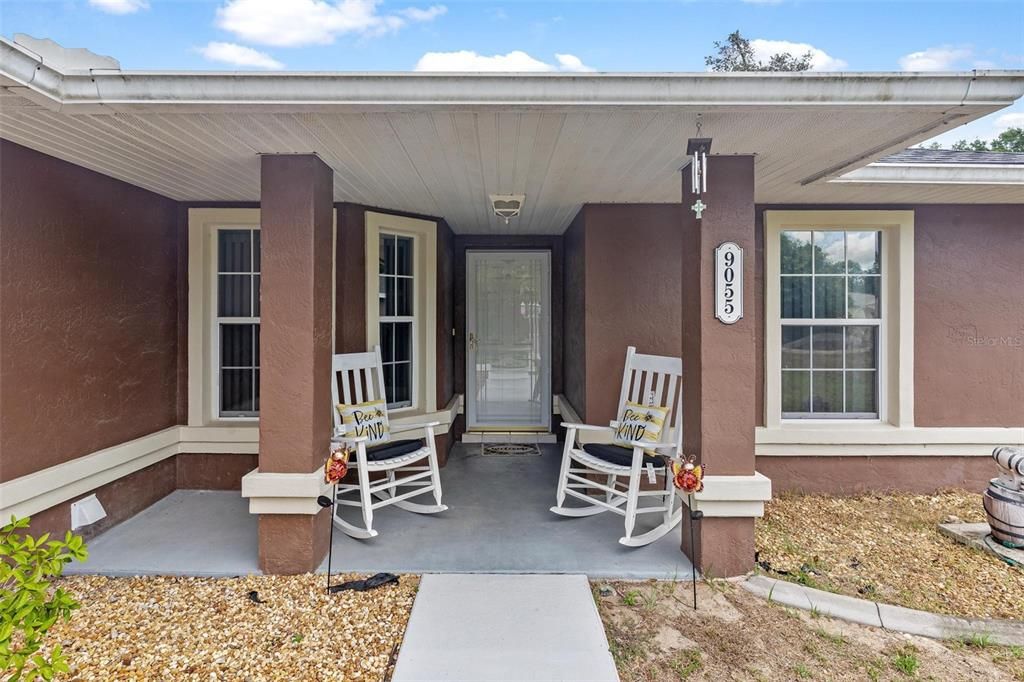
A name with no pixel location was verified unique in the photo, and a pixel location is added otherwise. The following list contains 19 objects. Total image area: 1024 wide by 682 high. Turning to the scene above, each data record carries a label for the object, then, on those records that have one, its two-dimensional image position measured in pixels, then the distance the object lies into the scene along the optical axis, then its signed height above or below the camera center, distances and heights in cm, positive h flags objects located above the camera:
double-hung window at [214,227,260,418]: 405 +18
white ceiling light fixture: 376 +106
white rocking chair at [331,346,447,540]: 305 -76
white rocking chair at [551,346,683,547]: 297 -75
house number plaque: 272 +36
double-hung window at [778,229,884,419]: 416 +16
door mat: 505 -114
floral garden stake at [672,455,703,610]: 251 -70
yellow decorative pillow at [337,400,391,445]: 345 -58
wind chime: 240 +87
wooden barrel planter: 310 -102
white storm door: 573 -6
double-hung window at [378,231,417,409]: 430 +22
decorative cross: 248 +66
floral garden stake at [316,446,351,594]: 257 -66
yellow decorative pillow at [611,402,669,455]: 333 -57
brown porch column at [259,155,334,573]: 270 -1
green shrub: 119 -67
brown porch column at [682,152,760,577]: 273 -18
